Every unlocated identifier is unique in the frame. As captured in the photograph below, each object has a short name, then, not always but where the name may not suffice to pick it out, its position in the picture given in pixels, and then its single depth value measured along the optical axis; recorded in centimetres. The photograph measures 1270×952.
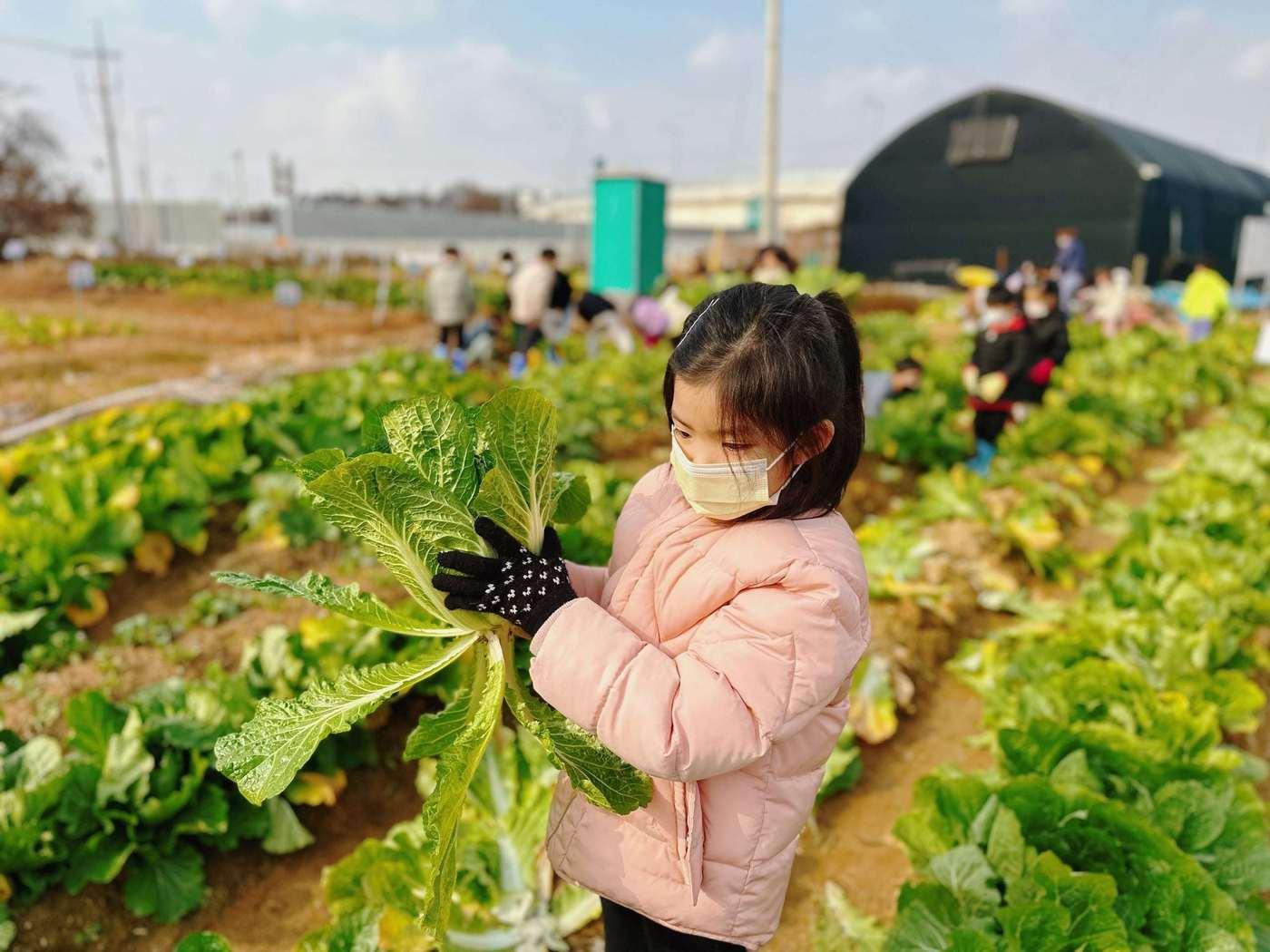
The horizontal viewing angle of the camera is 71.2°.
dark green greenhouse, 2333
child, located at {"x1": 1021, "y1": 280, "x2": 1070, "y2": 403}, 677
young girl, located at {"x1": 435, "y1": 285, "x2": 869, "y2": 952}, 132
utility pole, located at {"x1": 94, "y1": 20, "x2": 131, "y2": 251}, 3284
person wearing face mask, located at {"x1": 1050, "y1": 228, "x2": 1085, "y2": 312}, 1577
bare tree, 2808
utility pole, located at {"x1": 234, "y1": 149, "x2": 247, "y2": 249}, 4444
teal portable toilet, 1365
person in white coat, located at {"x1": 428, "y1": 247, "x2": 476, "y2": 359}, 1088
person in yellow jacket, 1518
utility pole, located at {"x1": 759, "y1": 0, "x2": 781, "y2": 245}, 1239
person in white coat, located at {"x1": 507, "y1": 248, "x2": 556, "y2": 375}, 1039
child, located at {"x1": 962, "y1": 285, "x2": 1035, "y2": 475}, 673
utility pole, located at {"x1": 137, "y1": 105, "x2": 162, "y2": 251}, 3797
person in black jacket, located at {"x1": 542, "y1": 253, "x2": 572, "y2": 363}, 1066
